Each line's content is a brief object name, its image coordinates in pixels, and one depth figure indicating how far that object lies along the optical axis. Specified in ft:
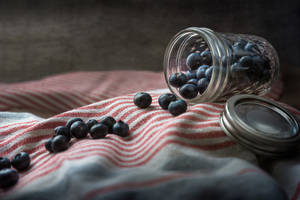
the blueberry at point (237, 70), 1.18
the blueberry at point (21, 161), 1.02
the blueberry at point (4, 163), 1.02
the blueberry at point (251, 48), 1.23
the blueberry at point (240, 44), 1.23
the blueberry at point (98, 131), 1.11
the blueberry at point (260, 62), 1.20
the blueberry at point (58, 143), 1.07
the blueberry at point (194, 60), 1.29
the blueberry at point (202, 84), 1.21
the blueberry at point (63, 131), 1.12
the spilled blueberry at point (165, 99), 1.23
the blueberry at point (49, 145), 1.08
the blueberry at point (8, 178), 0.93
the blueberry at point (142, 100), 1.25
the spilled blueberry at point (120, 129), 1.14
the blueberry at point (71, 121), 1.15
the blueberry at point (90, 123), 1.15
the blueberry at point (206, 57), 1.26
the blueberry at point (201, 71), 1.24
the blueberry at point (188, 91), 1.22
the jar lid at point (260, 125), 1.02
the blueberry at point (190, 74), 1.29
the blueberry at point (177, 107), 1.18
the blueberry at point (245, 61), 1.19
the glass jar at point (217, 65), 1.17
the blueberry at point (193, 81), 1.25
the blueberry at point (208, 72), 1.20
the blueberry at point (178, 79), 1.28
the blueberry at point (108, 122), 1.16
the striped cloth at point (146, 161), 0.89
